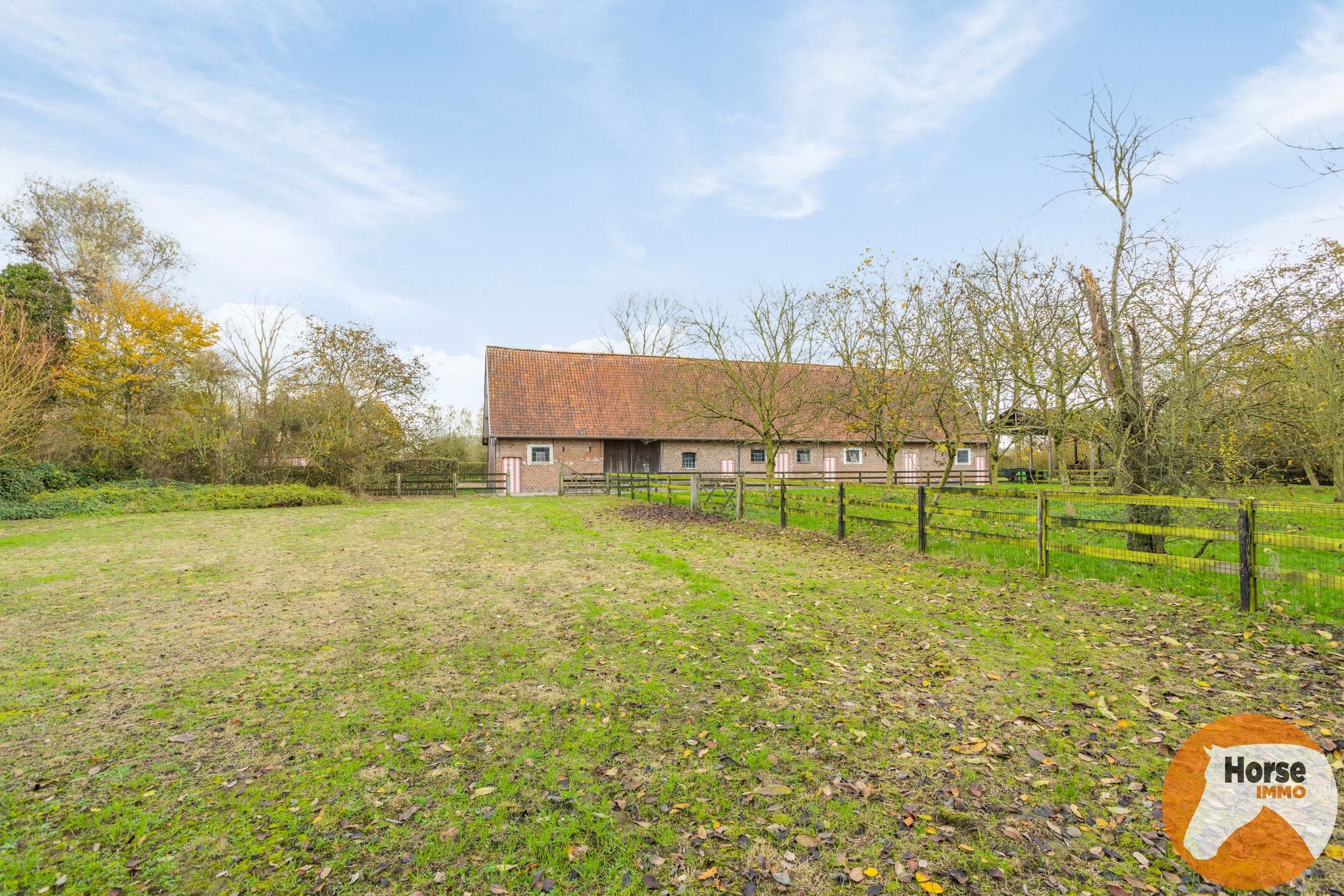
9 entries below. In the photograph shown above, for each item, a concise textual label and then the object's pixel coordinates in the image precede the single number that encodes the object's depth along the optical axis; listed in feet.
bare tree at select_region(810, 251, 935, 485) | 51.26
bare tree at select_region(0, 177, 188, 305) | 74.43
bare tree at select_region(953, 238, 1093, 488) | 34.55
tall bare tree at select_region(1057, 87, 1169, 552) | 25.68
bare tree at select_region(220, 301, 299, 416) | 72.33
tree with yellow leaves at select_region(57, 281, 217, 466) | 61.31
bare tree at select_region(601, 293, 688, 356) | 125.18
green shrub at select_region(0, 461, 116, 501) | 51.93
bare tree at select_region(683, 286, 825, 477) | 59.57
